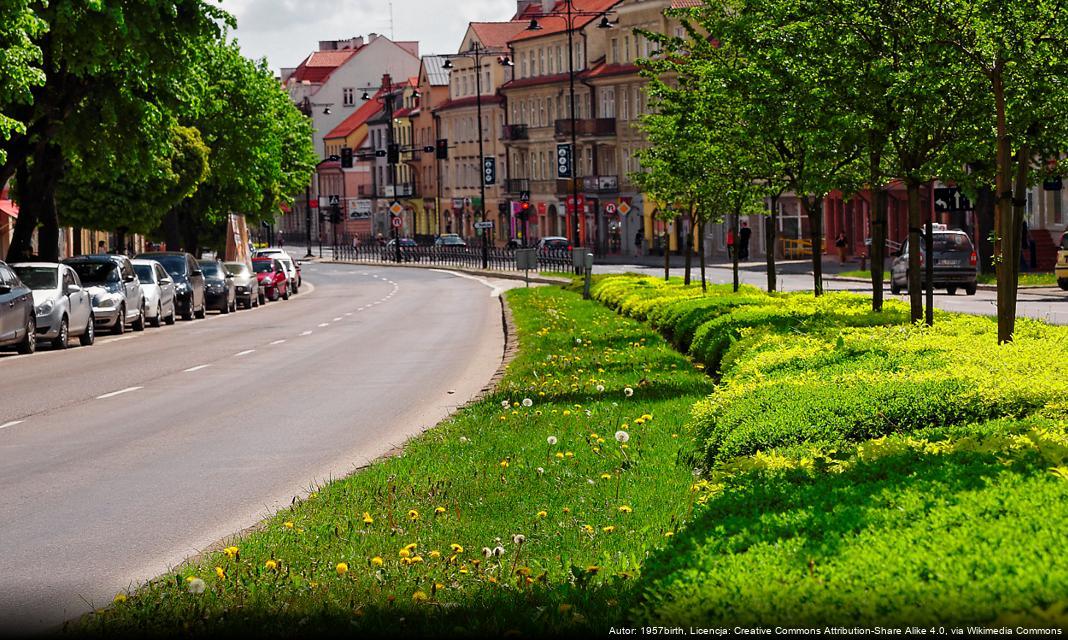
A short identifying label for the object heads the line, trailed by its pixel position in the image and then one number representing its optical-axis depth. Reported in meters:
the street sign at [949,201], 54.29
